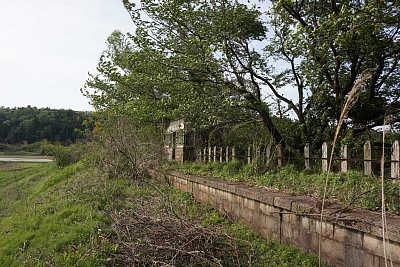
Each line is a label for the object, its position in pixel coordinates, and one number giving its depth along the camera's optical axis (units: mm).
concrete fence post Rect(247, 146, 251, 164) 9073
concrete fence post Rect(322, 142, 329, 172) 6361
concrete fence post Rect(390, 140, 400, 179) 4938
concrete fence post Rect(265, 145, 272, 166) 7961
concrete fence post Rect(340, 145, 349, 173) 5887
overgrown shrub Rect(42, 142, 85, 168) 24031
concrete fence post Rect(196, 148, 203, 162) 13742
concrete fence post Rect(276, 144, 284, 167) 7830
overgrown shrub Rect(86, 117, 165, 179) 12039
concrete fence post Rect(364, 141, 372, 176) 5451
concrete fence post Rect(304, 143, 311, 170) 6992
